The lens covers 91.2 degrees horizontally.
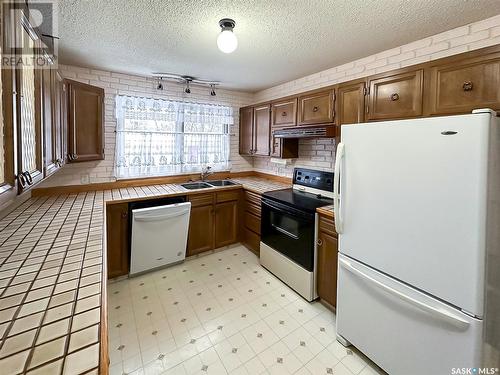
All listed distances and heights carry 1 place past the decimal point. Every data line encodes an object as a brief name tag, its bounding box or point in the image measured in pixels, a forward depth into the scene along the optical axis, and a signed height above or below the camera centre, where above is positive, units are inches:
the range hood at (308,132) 94.5 +18.3
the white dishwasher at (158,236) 104.6 -27.6
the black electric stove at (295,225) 91.1 -20.4
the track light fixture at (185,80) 120.8 +49.3
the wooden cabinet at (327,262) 83.4 -30.2
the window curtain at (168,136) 121.6 +20.8
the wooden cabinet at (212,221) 123.3 -24.4
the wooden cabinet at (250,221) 125.6 -24.6
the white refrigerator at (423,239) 45.4 -13.5
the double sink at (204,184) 132.8 -5.4
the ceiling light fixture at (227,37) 65.2 +36.8
